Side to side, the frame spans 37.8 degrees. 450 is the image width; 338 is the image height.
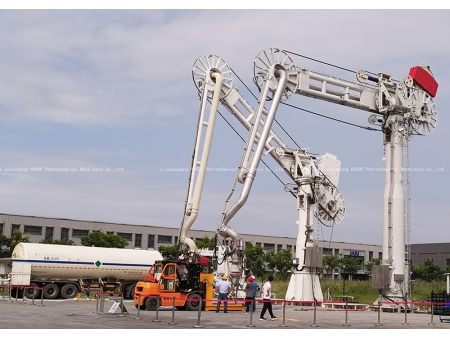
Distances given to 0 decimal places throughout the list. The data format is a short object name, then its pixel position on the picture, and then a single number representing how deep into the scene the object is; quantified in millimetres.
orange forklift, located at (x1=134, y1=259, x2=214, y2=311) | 28266
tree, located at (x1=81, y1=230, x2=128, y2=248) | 73562
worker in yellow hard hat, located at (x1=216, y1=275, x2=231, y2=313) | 27859
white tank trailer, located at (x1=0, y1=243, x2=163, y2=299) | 38406
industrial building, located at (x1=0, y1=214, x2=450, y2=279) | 86469
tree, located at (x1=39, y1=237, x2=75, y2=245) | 70750
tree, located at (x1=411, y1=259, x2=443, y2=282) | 100125
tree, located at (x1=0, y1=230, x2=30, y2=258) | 68625
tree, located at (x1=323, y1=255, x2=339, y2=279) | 95500
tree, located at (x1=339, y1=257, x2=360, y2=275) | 99188
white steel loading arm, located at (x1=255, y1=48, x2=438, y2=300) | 34531
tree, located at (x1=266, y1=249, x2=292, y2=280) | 85888
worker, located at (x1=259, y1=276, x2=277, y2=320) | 23703
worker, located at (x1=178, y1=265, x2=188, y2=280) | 28928
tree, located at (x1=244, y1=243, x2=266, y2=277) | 82500
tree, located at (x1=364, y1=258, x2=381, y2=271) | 97000
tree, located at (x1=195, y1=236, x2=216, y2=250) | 78750
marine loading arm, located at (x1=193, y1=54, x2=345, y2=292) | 32844
